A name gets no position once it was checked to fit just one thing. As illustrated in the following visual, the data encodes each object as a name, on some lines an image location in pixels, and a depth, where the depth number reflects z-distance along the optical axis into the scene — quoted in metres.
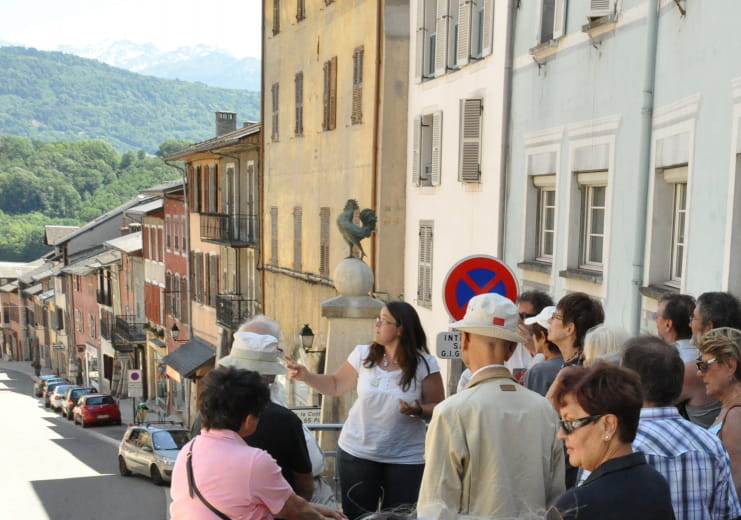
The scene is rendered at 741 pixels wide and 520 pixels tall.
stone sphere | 10.02
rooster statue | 11.95
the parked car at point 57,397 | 47.50
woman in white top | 5.23
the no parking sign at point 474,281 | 7.44
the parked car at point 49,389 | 51.81
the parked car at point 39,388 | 57.38
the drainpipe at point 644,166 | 9.21
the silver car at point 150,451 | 21.25
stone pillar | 9.78
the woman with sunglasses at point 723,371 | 3.97
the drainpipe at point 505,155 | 13.61
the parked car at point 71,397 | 43.75
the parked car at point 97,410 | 39.53
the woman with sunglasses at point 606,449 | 2.91
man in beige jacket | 3.52
